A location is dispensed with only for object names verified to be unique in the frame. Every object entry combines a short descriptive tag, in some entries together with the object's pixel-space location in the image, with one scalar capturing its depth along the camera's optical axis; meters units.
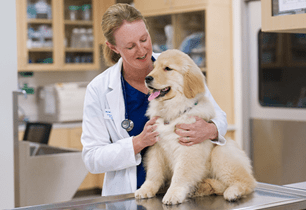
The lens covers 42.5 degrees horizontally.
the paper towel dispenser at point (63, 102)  4.88
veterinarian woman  1.63
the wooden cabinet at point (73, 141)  4.72
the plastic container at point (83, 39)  5.32
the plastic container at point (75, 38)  5.23
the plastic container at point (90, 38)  5.37
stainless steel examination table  1.34
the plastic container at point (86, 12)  5.36
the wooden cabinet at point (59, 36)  4.84
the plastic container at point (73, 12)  5.24
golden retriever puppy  1.48
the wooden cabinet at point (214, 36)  4.14
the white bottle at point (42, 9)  4.95
